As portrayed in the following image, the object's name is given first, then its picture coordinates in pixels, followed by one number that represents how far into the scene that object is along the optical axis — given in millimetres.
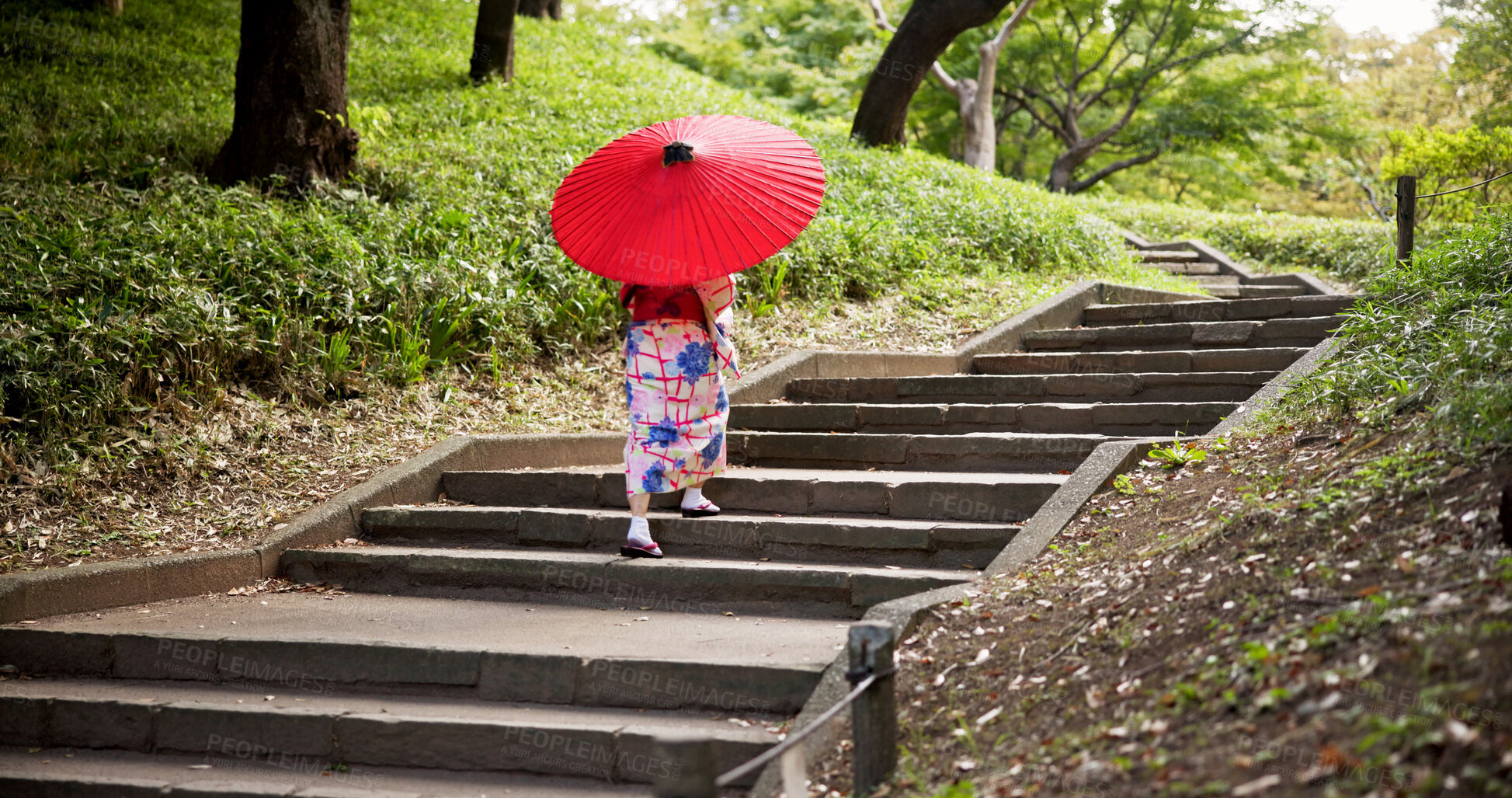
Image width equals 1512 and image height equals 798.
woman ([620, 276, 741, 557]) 4594
